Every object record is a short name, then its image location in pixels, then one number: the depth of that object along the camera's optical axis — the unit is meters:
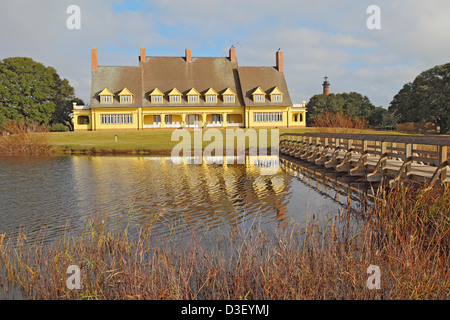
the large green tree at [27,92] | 52.75
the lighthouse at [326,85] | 95.00
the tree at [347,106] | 64.12
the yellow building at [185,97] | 52.47
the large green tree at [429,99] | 47.00
